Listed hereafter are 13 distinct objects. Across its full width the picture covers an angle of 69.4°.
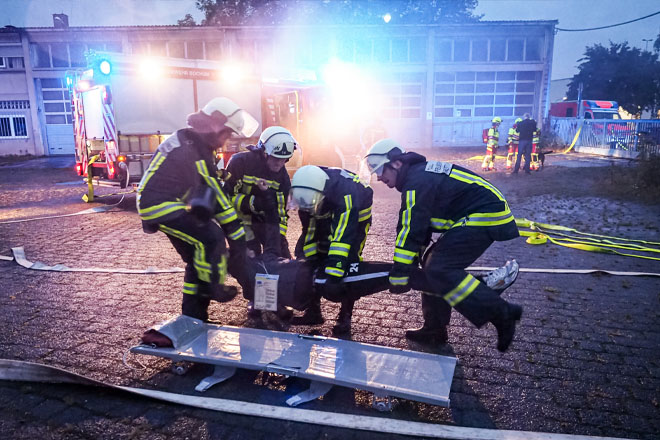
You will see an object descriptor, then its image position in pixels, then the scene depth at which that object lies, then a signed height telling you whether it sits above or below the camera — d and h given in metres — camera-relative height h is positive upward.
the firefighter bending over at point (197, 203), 3.61 -0.68
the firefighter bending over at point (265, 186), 4.57 -0.73
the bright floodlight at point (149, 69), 9.97 +0.87
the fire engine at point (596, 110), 28.97 +0.14
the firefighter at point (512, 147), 15.48 -1.15
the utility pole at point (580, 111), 29.66 +0.07
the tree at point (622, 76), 38.62 +3.03
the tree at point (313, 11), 39.06 +8.12
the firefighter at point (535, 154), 15.20 -1.35
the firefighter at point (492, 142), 15.50 -0.97
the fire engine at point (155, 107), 9.83 +0.09
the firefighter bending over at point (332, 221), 3.68 -0.89
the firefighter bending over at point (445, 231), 3.37 -0.87
